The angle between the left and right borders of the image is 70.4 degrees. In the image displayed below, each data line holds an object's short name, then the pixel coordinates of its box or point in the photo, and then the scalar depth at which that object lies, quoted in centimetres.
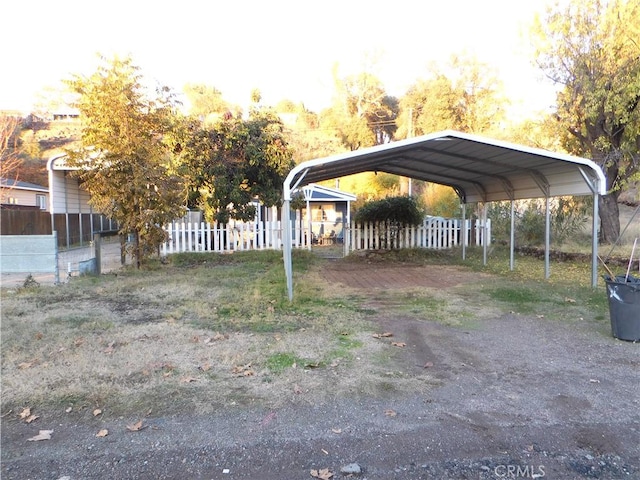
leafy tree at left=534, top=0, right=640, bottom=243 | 1275
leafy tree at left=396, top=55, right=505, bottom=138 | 3134
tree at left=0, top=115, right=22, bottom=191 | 2531
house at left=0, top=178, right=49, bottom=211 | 2334
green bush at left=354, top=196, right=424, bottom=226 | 1759
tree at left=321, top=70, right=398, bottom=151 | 4088
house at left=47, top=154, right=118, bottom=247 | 1953
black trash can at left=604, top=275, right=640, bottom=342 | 568
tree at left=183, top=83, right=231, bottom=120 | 4067
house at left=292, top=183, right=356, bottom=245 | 2316
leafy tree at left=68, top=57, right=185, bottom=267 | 1116
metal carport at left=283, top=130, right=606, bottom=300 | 866
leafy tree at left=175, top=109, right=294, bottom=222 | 1477
